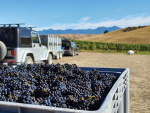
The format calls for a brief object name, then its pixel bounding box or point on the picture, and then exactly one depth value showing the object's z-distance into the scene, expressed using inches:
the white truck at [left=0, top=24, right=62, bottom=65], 265.9
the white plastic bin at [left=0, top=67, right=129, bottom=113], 45.3
